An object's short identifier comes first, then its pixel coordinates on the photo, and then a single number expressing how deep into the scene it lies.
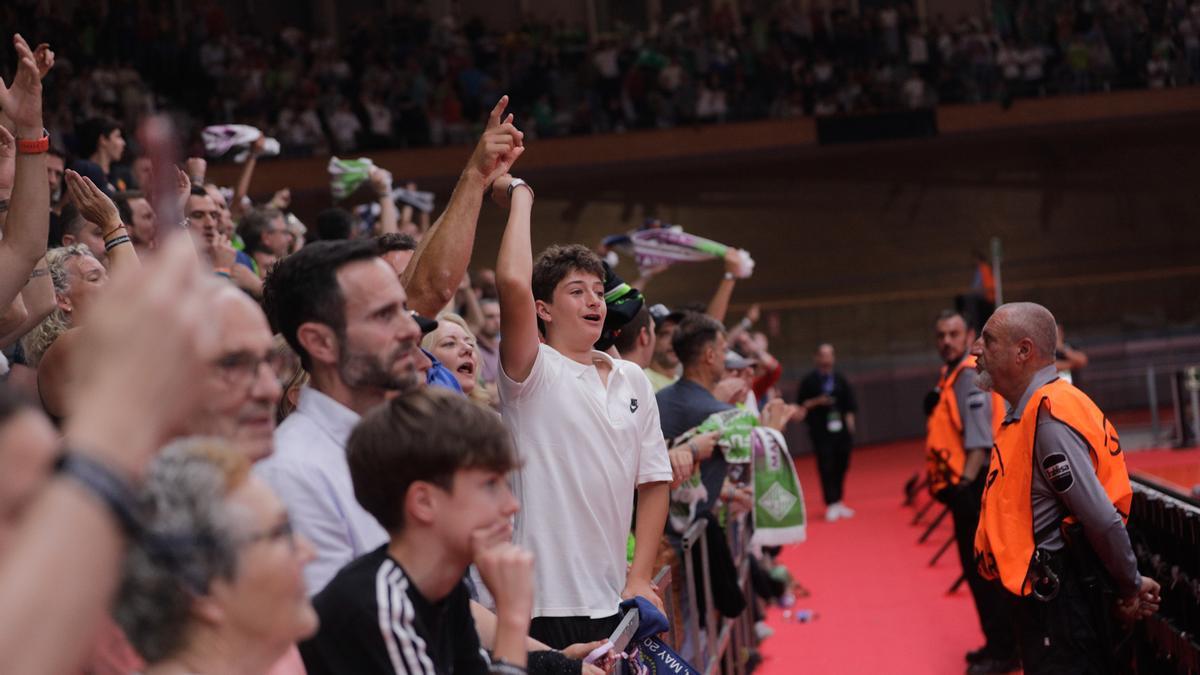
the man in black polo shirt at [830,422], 12.95
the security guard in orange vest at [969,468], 7.48
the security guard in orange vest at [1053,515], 4.89
